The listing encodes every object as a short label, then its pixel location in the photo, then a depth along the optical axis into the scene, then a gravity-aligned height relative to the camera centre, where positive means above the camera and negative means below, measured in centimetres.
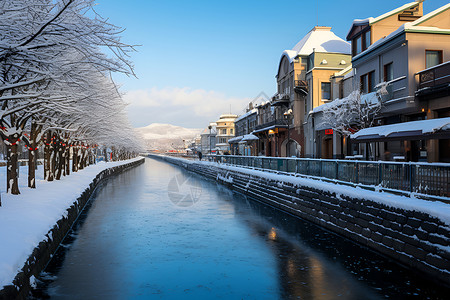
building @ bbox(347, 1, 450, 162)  1897 +399
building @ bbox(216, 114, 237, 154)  10656 +670
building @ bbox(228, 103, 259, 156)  6017 +402
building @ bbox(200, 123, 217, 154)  12075 +532
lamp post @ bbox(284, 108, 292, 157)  3000 +316
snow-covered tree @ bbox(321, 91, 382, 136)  2314 +280
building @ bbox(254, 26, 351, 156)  3672 +756
